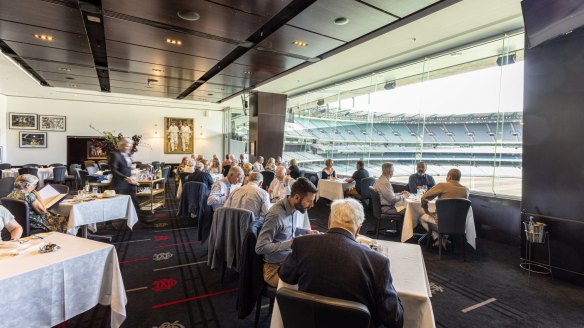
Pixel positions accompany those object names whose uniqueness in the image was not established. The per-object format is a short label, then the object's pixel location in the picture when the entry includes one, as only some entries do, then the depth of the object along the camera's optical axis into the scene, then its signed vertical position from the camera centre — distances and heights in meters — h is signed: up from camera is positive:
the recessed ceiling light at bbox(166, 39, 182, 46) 4.61 +1.69
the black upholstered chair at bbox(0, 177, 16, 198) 5.43 -0.81
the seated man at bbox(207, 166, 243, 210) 4.07 -0.55
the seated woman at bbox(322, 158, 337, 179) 8.21 -0.51
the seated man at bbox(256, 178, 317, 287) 2.25 -0.56
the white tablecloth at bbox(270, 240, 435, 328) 1.61 -0.76
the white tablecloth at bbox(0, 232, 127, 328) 1.74 -0.93
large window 5.38 +1.06
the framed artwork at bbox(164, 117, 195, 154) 14.12 +0.65
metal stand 3.74 -1.38
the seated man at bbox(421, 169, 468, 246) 4.21 -0.49
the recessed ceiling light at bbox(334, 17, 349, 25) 3.83 +1.75
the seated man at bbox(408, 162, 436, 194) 6.02 -0.48
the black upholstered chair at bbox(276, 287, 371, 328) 1.18 -0.65
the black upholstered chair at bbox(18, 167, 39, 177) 8.33 -0.76
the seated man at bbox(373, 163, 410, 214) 4.98 -0.65
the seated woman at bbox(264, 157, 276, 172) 7.99 -0.40
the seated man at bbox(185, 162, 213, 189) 5.74 -0.55
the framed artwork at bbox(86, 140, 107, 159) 12.52 -0.22
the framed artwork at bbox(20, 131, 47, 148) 11.50 +0.18
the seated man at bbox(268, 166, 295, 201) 4.87 -0.60
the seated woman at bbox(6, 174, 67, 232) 3.23 -0.63
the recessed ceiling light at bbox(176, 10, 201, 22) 3.61 +1.67
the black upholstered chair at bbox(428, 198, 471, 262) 4.01 -0.80
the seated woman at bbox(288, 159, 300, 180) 7.88 -0.54
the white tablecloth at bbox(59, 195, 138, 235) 3.96 -0.94
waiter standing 4.99 -0.42
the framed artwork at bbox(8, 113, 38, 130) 11.27 +0.87
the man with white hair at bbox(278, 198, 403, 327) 1.36 -0.57
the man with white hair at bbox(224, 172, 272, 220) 3.19 -0.54
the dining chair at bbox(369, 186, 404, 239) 4.91 -0.95
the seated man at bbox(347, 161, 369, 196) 7.00 -0.58
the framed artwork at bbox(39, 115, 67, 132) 11.77 +0.88
